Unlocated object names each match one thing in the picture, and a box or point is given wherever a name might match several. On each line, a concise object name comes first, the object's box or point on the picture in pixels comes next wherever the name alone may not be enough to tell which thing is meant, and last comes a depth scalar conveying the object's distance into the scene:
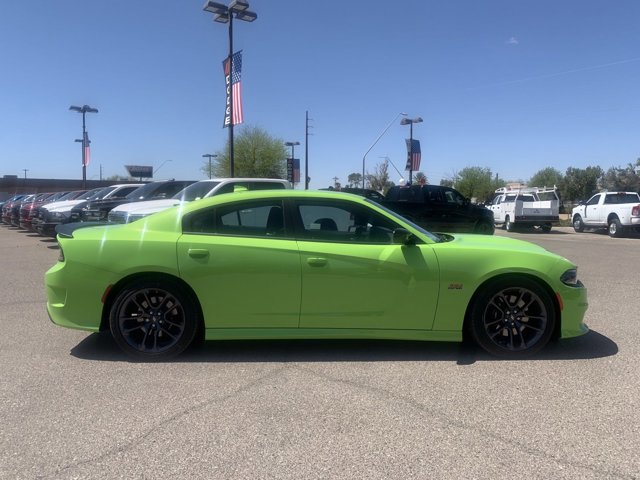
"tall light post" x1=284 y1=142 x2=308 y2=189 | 43.15
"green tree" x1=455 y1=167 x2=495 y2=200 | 77.34
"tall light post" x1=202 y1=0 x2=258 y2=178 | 15.38
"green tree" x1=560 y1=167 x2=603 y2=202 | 77.94
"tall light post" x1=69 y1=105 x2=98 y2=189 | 32.94
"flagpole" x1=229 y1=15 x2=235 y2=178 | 16.47
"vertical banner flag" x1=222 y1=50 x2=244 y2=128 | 16.53
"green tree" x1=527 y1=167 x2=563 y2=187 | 106.38
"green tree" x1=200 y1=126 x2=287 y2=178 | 40.91
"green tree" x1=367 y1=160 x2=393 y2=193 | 69.28
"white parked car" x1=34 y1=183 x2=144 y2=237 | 14.07
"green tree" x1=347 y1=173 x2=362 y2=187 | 98.50
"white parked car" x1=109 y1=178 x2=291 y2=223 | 10.41
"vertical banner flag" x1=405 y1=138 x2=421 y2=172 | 34.50
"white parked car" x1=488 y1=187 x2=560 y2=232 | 23.27
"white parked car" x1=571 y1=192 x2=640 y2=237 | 19.52
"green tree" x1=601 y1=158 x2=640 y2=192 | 65.94
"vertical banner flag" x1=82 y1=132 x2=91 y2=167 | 33.72
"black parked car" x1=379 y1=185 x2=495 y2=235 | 16.33
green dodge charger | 4.50
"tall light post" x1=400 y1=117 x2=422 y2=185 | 33.83
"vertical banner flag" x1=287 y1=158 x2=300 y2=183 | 37.03
